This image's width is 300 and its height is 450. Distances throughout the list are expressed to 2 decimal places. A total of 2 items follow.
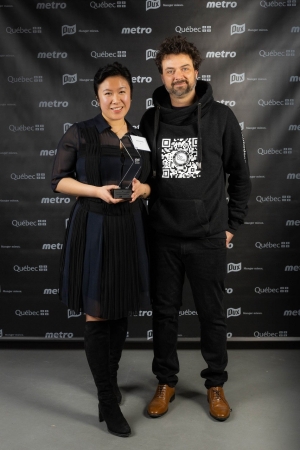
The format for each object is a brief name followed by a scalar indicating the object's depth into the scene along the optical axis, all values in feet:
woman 7.07
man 7.58
